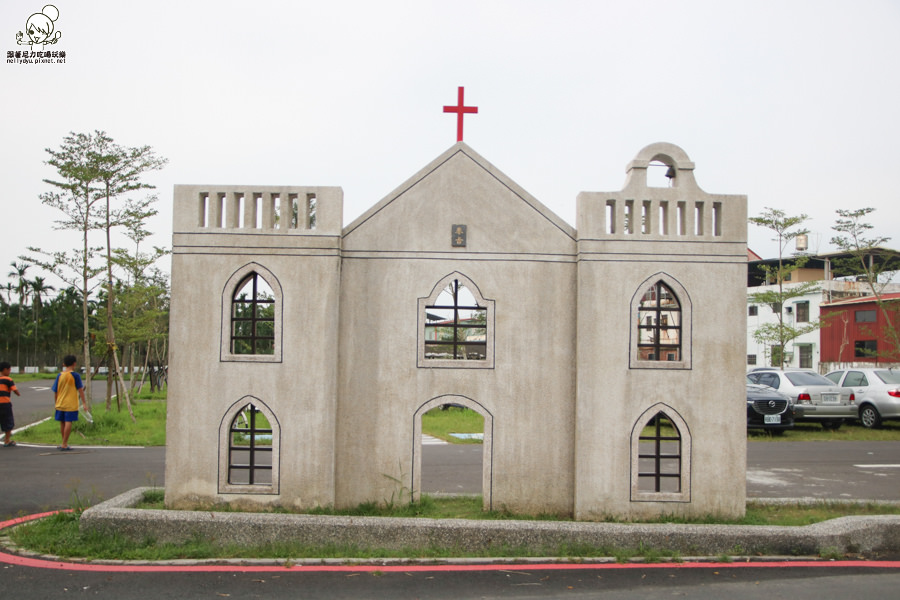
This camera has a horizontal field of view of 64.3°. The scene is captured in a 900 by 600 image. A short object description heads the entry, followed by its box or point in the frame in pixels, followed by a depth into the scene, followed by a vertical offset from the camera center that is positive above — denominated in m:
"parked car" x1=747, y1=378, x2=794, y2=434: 17.34 -1.55
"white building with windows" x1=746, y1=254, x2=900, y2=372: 46.50 +2.71
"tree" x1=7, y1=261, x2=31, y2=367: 64.81 +4.55
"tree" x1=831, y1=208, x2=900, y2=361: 25.86 +3.82
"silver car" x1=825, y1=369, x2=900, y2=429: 18.27 -1.13
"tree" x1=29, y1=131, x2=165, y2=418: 16.73 +3.69
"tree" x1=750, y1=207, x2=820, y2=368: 25.86 +2.54
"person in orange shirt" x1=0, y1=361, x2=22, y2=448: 14.06 -1.47
